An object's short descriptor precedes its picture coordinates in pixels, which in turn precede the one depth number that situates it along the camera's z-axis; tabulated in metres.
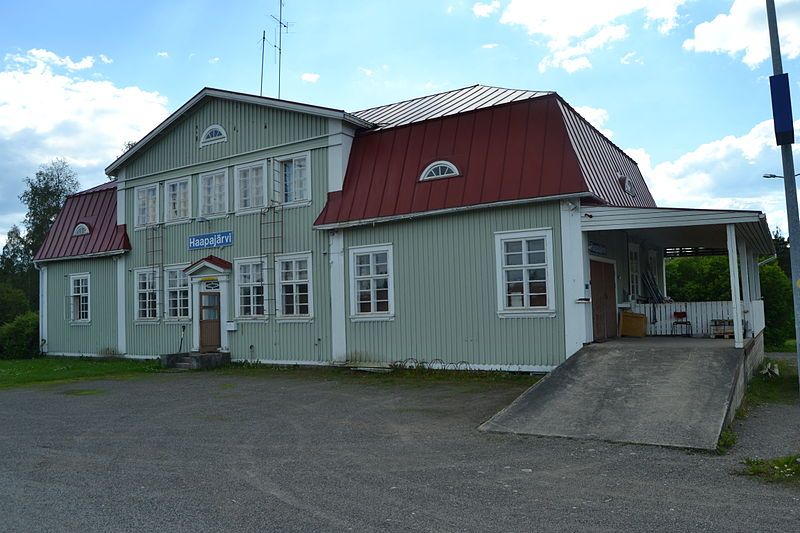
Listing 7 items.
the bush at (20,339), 24.89
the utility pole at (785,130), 9.77
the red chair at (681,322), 15.53
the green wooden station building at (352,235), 13.62
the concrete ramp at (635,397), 8.15
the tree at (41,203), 43.44
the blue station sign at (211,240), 18.86
